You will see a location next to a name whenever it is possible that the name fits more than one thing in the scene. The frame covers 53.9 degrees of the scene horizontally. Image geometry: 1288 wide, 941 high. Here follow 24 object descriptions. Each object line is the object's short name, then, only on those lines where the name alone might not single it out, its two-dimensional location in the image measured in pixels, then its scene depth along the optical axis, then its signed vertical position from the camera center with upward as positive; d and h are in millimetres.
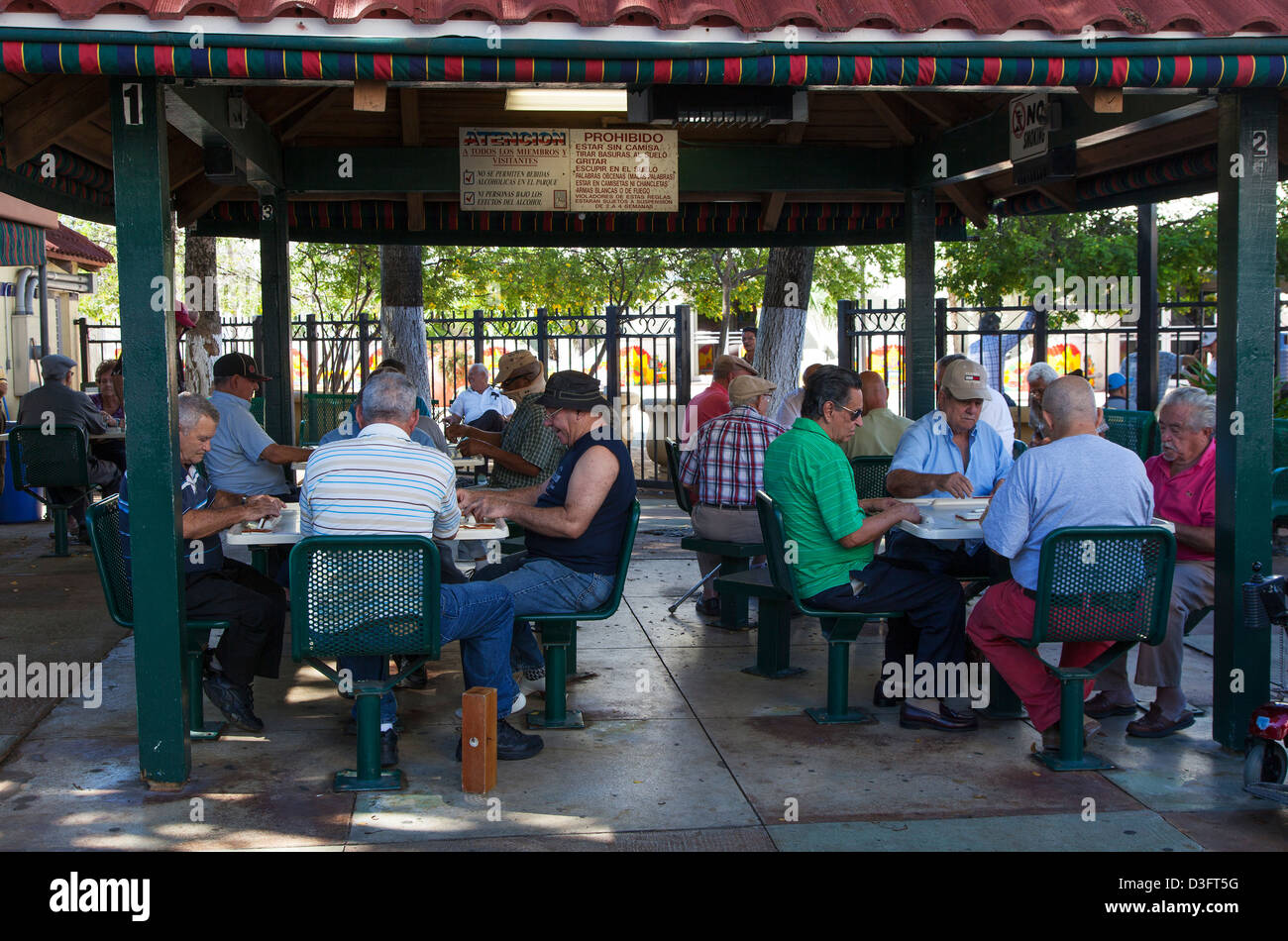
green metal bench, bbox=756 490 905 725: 5219 -1023
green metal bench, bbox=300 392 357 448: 10773 -240
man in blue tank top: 4965 -512
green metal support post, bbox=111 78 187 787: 4332 -121
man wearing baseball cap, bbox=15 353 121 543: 9990 -147
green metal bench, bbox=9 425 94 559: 9562 -528
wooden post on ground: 4375 -1246
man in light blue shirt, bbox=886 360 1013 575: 5910 -403
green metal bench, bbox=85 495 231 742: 4746 -761
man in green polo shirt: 5129 -677
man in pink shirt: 5184 -686
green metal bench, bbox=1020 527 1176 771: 4559 -770
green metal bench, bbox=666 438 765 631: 6637 -1014
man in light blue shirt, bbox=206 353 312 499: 6879 -304
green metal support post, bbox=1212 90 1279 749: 4781 +21
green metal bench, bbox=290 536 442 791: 4293 -728
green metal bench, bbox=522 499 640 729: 5078 -1064
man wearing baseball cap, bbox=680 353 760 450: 8633 -95
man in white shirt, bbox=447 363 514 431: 13031 -178
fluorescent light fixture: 7215 +1625
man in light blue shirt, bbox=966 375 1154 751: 4664 -443
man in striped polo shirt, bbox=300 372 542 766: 4516 -437
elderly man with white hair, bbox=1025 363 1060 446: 9094 -33
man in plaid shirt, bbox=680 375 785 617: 6730 -464
